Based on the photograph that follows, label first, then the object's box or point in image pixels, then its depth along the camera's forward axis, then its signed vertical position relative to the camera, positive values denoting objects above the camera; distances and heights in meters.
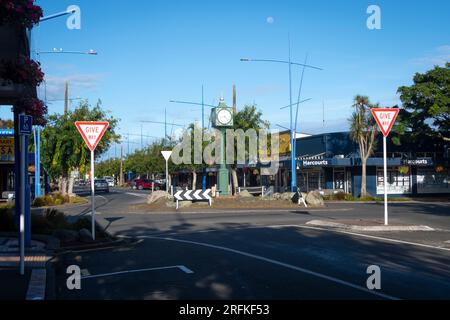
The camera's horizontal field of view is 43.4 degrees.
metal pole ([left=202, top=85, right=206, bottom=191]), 58.56 -0.10
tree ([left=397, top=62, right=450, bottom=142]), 40.25 +5.14
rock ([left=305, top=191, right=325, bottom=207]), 33.28 -1.45
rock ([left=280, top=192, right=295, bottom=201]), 35.78 -1.30
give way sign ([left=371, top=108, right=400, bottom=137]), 17.34 +1.78
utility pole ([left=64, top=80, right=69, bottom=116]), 43.54 +6.04
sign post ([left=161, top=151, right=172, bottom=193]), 32.25 +1.36
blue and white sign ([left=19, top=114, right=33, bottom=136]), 10.45 +0.97
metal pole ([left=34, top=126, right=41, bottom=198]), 36.60 +1.17
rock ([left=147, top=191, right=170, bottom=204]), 35.57 -1.21
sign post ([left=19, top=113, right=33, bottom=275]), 10.31 +0.83
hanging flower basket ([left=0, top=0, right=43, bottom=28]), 9.55 +2.87
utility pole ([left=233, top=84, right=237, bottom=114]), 47.25 +6.45
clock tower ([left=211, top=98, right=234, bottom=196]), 35.56 +3.50
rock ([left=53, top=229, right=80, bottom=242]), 14.74 -1.52
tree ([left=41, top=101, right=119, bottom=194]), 42.25 +2.60
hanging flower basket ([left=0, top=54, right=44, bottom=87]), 10.46 +2.00
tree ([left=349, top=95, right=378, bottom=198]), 41.24 +3.46
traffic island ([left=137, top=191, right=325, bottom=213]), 32.16 -1.64
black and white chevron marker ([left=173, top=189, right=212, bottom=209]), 31.90 -1.04
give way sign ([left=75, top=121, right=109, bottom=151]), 14.48 +1.20
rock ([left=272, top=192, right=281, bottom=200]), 36.15 -1.31
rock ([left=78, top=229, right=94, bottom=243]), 14.71 -1.52
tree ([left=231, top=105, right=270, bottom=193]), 46.28 +4.68
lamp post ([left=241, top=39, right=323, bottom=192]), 40.69 +1.14
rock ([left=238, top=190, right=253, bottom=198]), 36.34 -1.19
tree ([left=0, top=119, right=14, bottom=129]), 59.89 +6.02
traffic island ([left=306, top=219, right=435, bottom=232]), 17.70 -1.65
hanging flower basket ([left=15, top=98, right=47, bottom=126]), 12.23 +1.56
